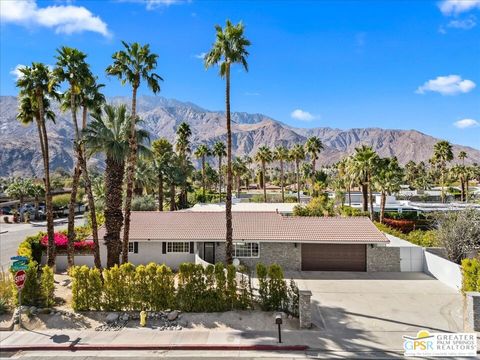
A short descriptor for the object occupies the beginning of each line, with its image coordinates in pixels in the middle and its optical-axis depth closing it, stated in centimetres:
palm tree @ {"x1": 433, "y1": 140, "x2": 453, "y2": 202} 7794
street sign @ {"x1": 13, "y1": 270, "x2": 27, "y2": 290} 1744
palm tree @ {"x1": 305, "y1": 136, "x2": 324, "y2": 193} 7606
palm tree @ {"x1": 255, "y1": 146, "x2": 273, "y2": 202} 8750
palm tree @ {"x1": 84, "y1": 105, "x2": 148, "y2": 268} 2334
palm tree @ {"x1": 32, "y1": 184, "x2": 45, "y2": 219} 6544
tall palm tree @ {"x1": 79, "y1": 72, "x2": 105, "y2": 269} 2287
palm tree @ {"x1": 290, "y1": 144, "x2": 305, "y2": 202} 7979
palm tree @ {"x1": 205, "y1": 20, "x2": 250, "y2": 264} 2359
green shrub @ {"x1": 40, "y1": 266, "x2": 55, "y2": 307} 1923
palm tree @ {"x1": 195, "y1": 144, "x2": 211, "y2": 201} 8106
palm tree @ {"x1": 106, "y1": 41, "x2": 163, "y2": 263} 2262
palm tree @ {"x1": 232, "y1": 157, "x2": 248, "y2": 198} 9957
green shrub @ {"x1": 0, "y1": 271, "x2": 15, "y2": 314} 1894
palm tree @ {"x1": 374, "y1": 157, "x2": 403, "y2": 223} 4962
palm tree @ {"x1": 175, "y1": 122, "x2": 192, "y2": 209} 6612
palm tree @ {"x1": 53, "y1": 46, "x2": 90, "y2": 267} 2233
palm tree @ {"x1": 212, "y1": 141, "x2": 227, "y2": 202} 8081
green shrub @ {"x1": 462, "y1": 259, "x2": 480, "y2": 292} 1885
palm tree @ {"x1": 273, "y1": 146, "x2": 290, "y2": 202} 8462
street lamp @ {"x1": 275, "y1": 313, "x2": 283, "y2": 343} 1565
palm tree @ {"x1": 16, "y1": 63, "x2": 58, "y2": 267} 2300
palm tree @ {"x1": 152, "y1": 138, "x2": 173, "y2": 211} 5350
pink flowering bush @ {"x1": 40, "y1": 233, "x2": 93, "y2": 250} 2828
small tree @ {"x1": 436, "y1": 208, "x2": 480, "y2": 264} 2611
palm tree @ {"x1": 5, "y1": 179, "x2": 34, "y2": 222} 6381
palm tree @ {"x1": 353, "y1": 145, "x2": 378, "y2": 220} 4704
